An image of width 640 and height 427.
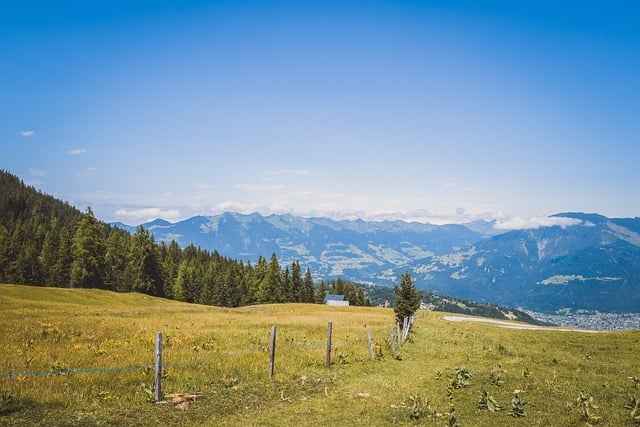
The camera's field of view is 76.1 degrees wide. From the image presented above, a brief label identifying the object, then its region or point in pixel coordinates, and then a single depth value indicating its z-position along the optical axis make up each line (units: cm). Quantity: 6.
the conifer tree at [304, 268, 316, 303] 12719
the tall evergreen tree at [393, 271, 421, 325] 4340
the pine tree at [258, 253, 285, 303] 11538
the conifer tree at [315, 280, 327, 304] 13239
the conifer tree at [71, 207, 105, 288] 8994
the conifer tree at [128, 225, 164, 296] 10662
